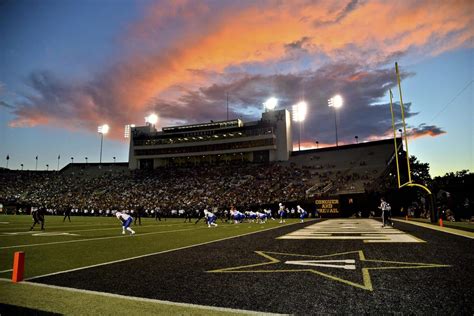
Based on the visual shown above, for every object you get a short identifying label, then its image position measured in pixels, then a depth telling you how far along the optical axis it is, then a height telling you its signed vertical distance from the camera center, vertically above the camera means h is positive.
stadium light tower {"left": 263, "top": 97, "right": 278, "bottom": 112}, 67.00 +21.50
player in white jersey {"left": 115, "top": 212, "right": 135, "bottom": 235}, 15.79 -1.27
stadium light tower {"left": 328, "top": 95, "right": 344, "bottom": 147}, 56.31 +18.59
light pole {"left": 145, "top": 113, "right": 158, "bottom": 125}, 80.12 +21.90
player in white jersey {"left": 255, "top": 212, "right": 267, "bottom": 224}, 27.81 -2.03
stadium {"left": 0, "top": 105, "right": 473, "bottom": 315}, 3.98 -1.62
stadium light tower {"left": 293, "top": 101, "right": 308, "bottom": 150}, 59.91 +17.80
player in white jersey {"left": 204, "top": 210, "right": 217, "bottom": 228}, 22.67 -1.73
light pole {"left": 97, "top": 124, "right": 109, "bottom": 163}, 77.62 +18.35
